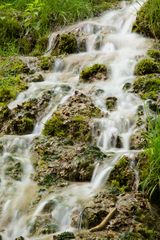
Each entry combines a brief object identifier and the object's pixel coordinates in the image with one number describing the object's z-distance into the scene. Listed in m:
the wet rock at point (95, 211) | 4.36
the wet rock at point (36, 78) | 7.85
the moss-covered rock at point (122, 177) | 4.87
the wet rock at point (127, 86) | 7.07
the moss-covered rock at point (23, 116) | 6.48
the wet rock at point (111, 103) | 6.64
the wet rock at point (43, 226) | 4.41
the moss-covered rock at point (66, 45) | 8.97
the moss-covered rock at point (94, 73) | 7.60
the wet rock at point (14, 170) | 5.47
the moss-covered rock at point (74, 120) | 6.08
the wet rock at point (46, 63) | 8.44
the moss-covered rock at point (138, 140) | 5.65
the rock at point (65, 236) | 4.14
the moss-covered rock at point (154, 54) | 7.83
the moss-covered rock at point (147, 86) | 6.63
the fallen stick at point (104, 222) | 4.26
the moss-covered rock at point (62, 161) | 5.26
